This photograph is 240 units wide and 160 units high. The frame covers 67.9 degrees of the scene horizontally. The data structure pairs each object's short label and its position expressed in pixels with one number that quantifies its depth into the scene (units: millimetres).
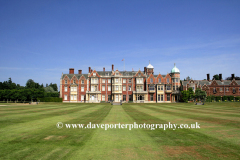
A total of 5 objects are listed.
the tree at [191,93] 70250
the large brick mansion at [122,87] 75188
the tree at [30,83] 131900
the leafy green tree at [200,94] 65088
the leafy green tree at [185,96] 70250
